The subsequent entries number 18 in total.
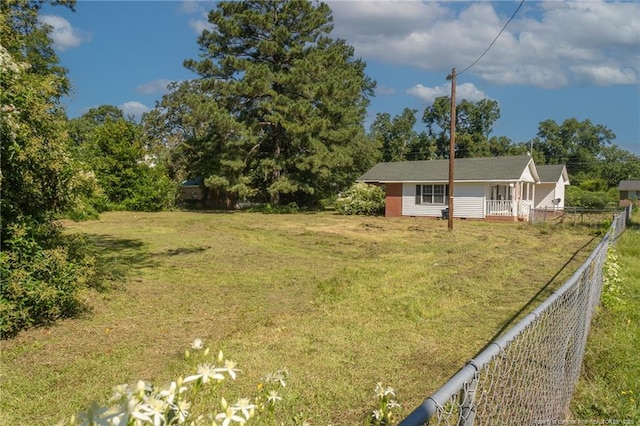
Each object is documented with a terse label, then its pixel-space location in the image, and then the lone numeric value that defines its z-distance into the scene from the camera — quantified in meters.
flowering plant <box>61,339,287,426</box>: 1.05
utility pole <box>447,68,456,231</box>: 17.61
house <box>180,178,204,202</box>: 43.21
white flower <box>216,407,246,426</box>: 1.15
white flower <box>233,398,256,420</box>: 1.20
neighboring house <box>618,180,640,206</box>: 54.78
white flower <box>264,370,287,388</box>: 1.95
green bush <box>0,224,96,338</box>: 4.79
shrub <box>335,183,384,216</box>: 28.47
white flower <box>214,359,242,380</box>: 1.28
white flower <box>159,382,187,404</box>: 1.17
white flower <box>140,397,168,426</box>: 1.06
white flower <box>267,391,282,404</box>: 1.76
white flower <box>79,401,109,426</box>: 0.98
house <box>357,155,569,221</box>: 24.42
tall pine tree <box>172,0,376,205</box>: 27.88
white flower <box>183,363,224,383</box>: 1.22
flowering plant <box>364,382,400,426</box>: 1.96
